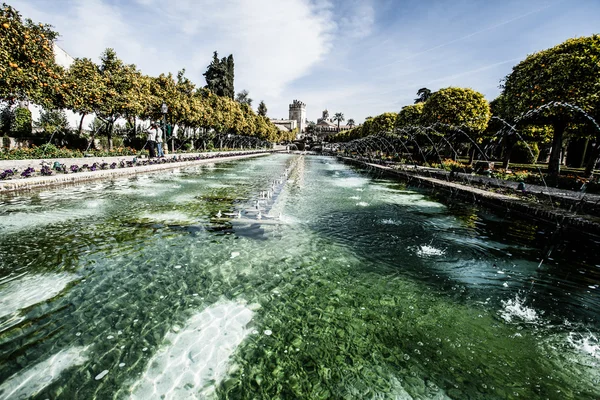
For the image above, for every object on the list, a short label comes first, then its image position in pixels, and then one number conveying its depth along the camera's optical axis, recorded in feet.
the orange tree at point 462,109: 75.77
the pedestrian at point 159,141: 75.93
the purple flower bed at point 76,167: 37.45
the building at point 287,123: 559.88
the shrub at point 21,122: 81.76
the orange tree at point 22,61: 42.49
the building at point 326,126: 548.31
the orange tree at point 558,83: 43.88
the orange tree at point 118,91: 71.46
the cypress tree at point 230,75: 213.46
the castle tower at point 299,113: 591.37
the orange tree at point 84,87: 62.28
